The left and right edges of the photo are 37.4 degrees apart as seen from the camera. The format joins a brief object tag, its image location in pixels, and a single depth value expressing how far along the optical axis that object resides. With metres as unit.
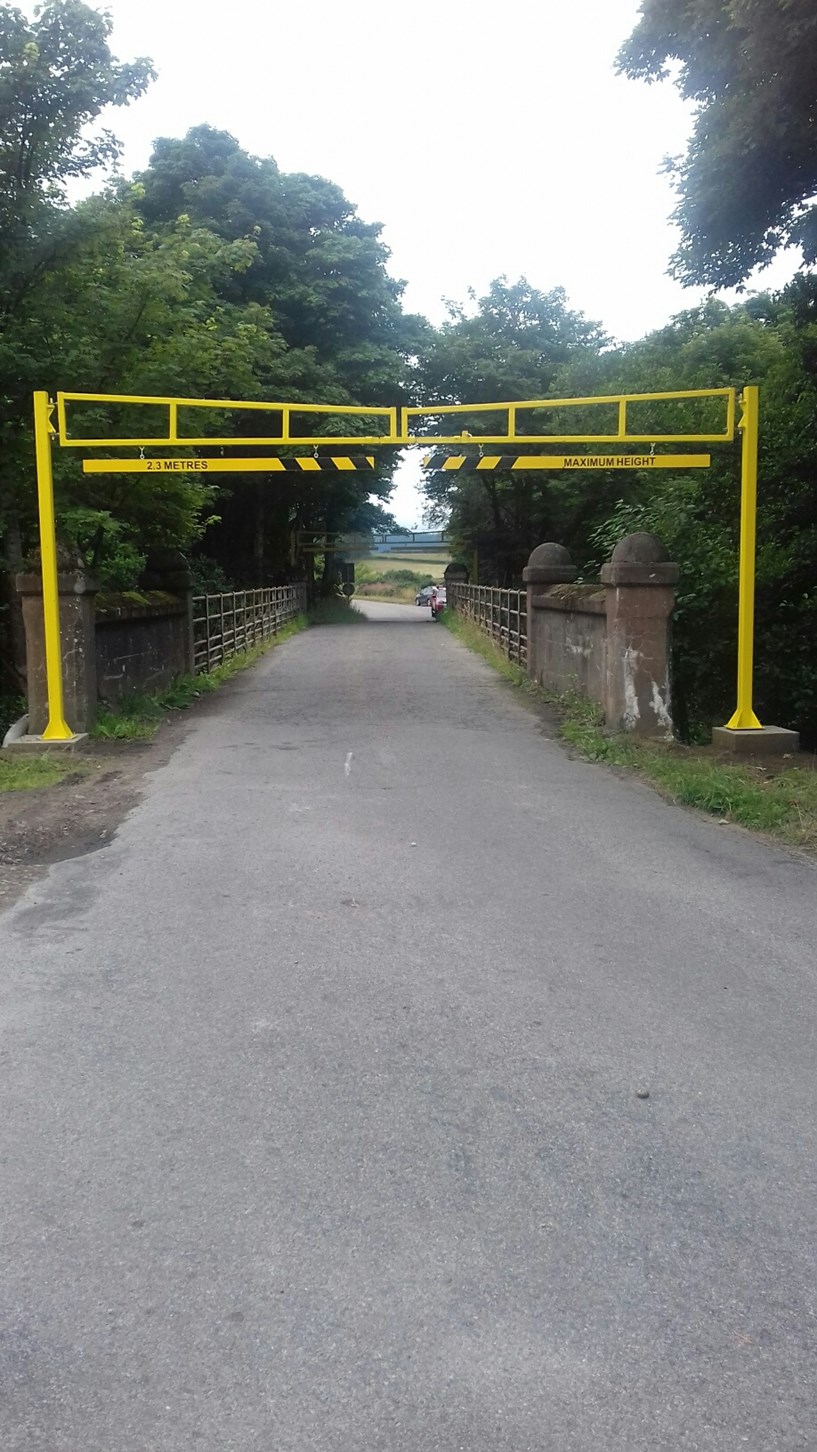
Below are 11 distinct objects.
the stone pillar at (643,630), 11.19
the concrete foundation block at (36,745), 10.89
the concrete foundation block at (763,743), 10.47
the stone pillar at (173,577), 17.44
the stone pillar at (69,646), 11.34
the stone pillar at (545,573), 17.27
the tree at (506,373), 36.47
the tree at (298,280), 32.06
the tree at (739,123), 9.22
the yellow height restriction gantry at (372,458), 10.80
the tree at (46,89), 12.29
